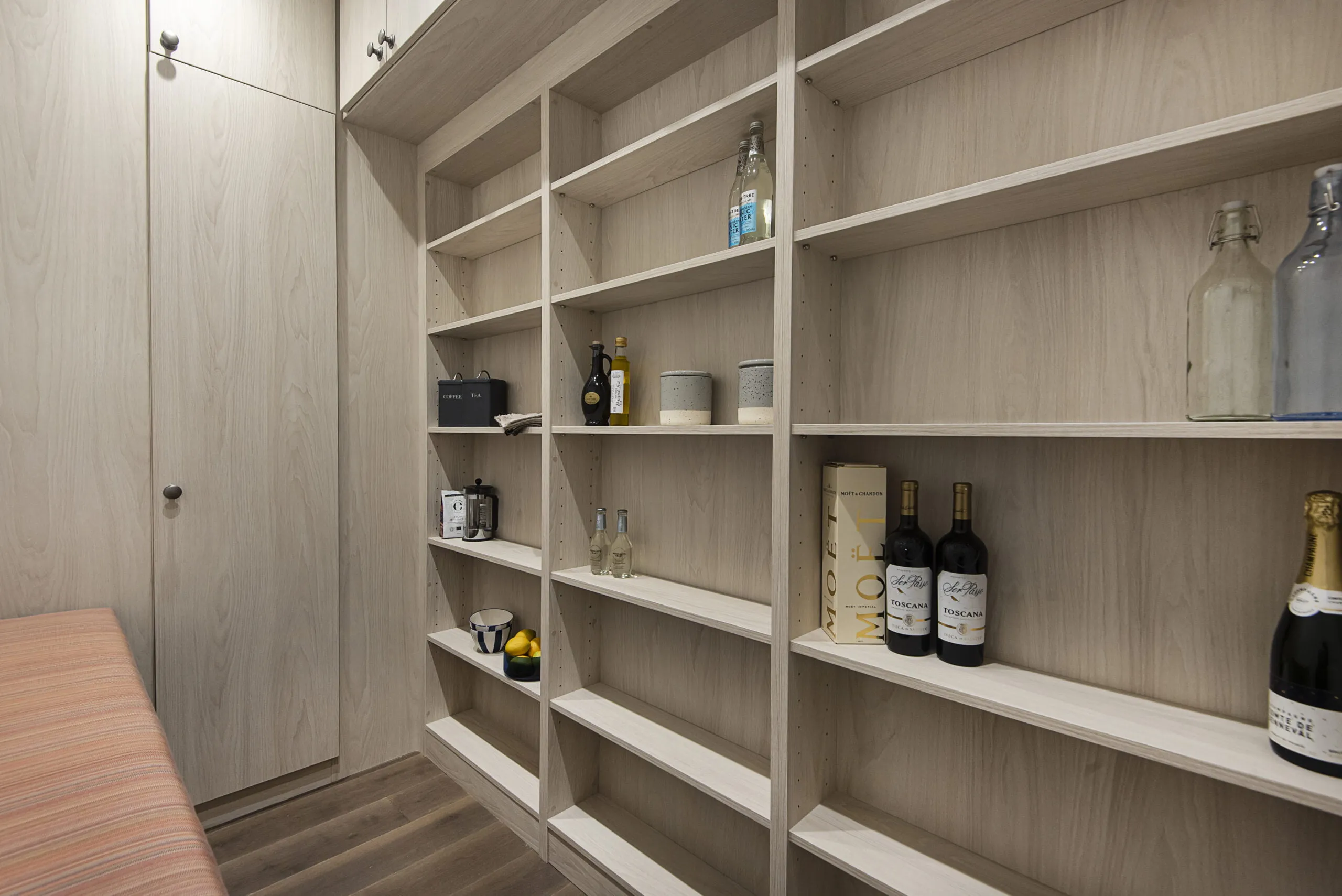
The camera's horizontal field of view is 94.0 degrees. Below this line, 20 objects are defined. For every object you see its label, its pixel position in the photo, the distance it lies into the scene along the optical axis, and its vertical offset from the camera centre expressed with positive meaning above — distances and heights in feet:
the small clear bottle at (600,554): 5.96 -1.14
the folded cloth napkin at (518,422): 6.53 +0.13
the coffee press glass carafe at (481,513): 7.71 -0.97
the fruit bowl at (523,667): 6.59 -2.46
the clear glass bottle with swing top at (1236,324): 2.73 +0.50
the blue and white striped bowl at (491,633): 7.22 -2.29
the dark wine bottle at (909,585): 3.70 -0.88
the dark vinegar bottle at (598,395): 5.77 +0.37
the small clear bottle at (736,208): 4.66 +1.72
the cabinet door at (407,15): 5.71 +3.96
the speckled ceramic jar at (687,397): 5.01 +0.30
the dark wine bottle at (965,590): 3.56 -0.88
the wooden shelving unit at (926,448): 3.01 -0.08
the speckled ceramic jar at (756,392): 4.48 +0.31
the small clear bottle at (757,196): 4.55 +1.76
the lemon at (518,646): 6.65 -2.26
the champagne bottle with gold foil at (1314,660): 2.48 -0.92
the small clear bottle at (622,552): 5.72 -1.07
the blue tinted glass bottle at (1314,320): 2.47 +0.48
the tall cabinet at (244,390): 6.20 +0.46
